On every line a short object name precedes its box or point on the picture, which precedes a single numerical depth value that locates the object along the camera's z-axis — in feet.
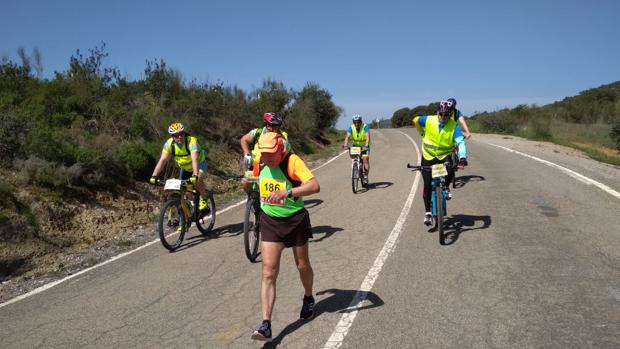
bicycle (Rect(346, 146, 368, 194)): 40.32
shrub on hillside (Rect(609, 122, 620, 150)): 100.31
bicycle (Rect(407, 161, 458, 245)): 22.90
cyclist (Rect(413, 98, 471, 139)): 25.34
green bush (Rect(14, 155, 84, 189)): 31.35
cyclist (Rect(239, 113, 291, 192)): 16.89
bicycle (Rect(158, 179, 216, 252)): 24.90
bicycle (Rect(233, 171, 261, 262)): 22.18
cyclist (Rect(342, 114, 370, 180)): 41.37
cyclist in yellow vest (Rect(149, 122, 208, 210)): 26.03
